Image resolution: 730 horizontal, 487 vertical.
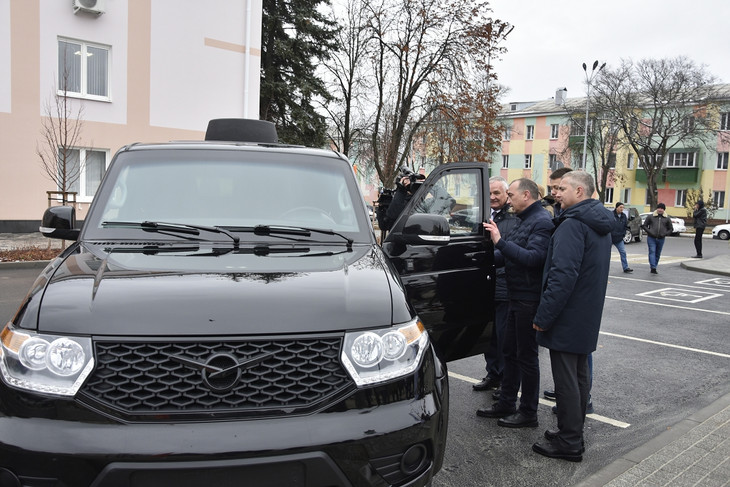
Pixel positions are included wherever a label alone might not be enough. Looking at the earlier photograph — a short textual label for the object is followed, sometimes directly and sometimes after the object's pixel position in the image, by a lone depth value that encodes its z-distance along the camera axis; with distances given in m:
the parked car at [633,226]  27.78
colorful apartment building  48.84
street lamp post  35.56
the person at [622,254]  14.83
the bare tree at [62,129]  16.44
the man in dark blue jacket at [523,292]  4.04
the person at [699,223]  20.61
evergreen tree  26.34
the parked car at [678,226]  39.25
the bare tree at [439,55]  22.34
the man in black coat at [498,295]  4.62
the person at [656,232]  15.21
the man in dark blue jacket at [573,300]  3.58
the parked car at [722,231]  36.56
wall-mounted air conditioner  16.88
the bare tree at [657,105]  44.62
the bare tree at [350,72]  25.22
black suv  1.88
